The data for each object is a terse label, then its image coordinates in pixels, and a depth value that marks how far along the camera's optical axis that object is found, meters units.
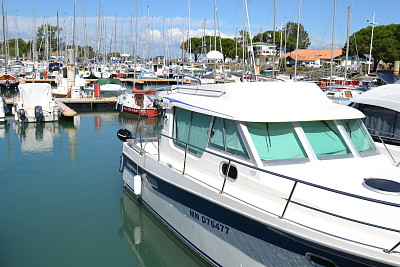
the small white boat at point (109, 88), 33.03
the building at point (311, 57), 73.44
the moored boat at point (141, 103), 25.31
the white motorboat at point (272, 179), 5.03
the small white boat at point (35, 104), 21.53
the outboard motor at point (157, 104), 25.34
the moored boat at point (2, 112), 21.58
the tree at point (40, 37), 85.19
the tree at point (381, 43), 50.25
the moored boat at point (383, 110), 9.96
